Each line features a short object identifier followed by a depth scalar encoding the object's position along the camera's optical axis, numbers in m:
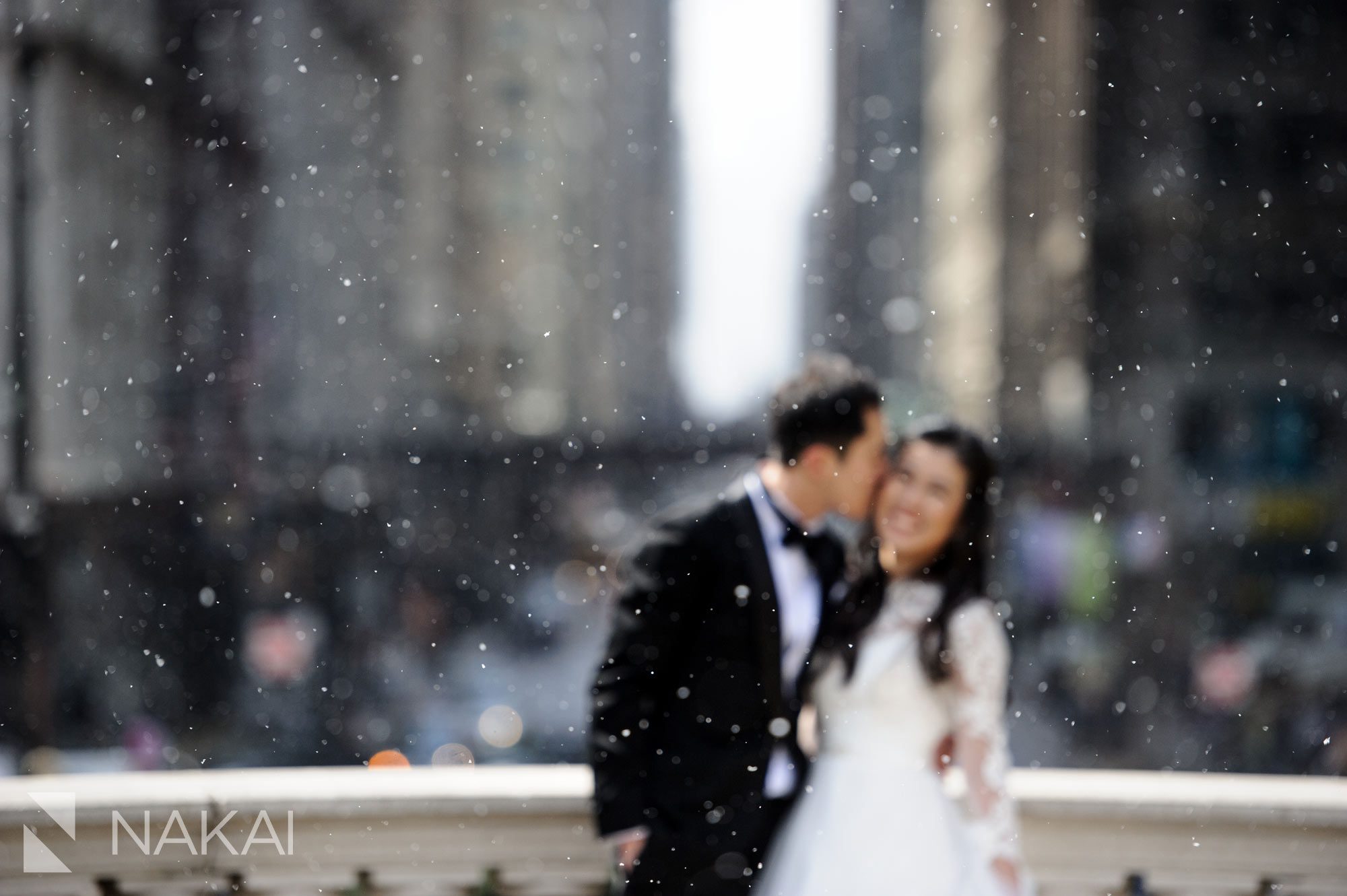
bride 5.34
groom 5.12
